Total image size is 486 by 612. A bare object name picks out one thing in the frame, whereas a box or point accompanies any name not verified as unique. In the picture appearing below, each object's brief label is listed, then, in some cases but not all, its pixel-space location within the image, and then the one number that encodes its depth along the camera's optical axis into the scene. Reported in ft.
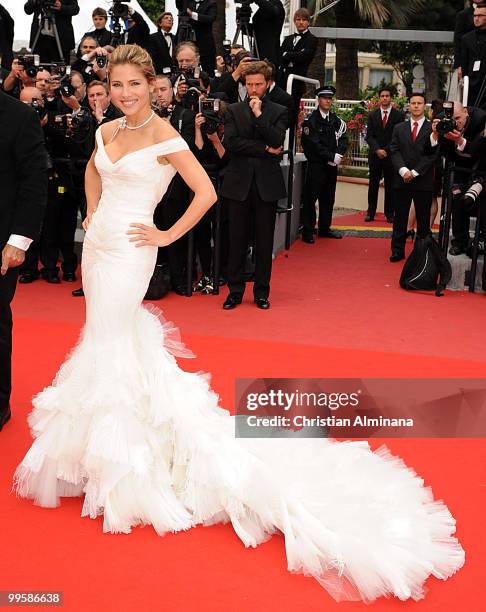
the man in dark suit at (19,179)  13.94
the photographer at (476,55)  31.53
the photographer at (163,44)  35.83
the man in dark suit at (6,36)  34.47
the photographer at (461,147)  27.07
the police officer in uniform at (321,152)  36.55
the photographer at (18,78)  28.68
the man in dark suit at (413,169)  31.32
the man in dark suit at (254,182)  24.76
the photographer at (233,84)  30.30
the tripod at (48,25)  34.35
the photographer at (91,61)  29.22
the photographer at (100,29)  35.24
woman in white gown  11.27
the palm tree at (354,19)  70.33
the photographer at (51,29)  35.06
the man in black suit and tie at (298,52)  36.52
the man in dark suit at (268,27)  34.60
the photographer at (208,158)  24.89
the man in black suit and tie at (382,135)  40.65
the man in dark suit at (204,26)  36.06
